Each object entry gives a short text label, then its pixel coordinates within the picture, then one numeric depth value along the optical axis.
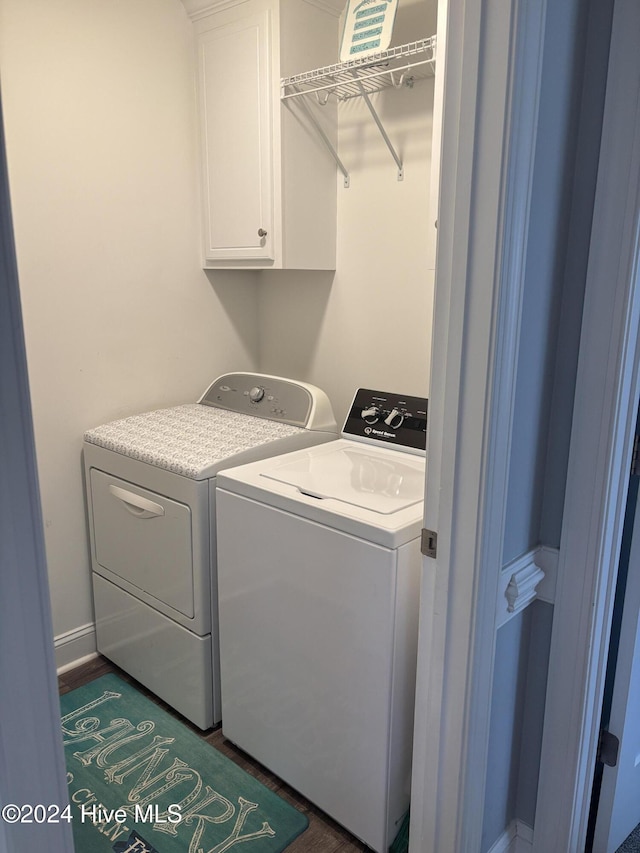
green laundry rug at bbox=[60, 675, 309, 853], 1.71
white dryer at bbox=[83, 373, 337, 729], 1.95
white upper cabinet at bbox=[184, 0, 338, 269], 2.20
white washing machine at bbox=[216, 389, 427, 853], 1.51
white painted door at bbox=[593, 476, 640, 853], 1.47
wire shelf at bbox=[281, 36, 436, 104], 1.93
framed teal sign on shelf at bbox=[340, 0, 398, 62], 1.95
